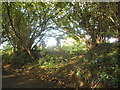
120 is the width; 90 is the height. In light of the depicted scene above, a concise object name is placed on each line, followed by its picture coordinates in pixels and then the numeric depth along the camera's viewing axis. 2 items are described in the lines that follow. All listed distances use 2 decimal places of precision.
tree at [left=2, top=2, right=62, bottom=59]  8.87
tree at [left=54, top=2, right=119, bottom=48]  7.15
